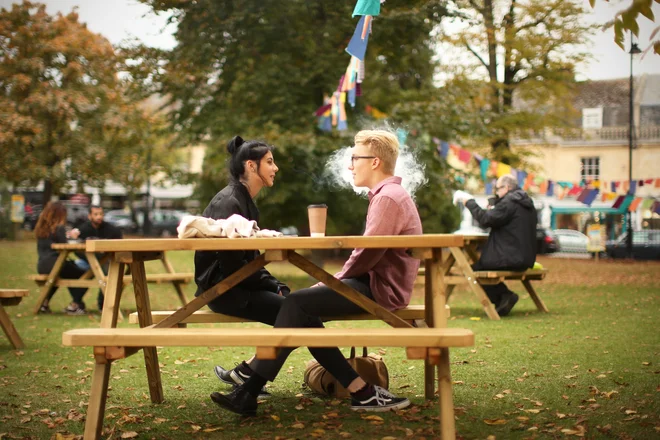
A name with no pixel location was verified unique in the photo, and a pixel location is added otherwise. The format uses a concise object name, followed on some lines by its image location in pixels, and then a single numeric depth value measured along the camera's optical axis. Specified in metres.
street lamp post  26.28
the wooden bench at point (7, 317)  6.57
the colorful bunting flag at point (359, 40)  7.92
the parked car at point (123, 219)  41.09
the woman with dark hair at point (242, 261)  4.20
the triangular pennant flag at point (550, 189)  18.38
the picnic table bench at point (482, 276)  8.60
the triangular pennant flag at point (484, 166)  16.72
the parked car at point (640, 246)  27.56
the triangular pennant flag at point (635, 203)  19.78
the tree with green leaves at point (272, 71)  12.65
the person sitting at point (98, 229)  9.98
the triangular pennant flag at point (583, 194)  17.88
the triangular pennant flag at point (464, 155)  16.20
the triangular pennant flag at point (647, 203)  20.50
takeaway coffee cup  3.99
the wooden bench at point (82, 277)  8.88
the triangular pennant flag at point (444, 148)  15.88
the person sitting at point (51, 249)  9.83
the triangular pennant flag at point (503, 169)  16.55
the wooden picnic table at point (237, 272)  3.40
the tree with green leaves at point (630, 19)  2.98
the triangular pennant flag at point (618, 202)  19.31
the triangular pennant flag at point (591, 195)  17.75
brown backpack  4.47
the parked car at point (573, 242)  30.43
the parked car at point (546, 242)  30.23
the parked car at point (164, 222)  41.66
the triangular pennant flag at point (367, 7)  6.99
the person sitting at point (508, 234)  8.84
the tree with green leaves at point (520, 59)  19.58
